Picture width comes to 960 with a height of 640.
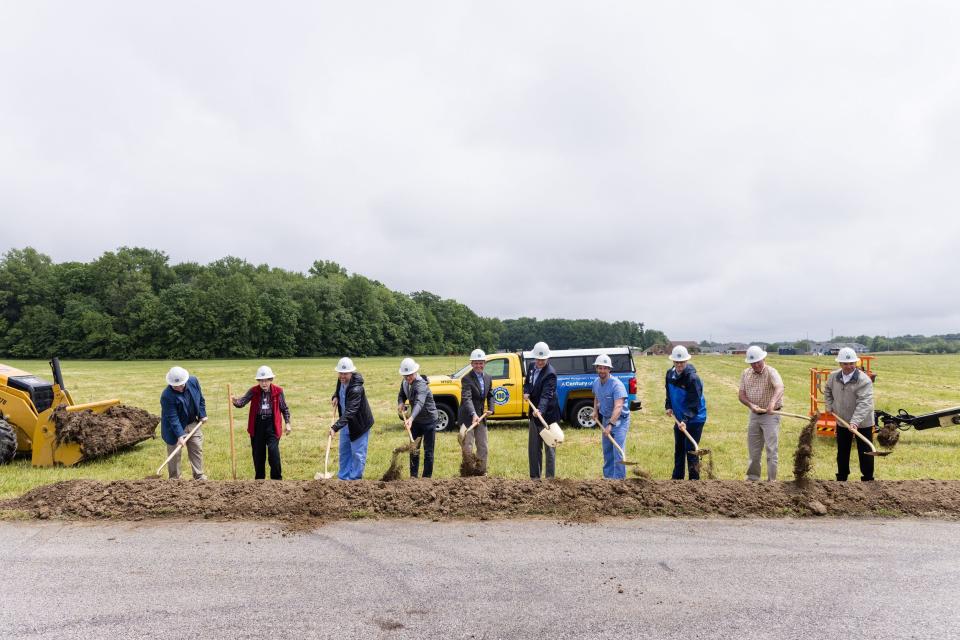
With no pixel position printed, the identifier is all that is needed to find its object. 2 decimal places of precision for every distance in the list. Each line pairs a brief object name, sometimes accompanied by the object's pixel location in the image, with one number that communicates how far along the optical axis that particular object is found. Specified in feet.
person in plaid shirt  24.17
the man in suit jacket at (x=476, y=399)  27.22
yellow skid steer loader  30.04
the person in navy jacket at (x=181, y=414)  24.57
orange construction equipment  37.63
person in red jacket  24.86
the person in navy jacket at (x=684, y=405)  24.71
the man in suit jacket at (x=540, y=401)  25.35
